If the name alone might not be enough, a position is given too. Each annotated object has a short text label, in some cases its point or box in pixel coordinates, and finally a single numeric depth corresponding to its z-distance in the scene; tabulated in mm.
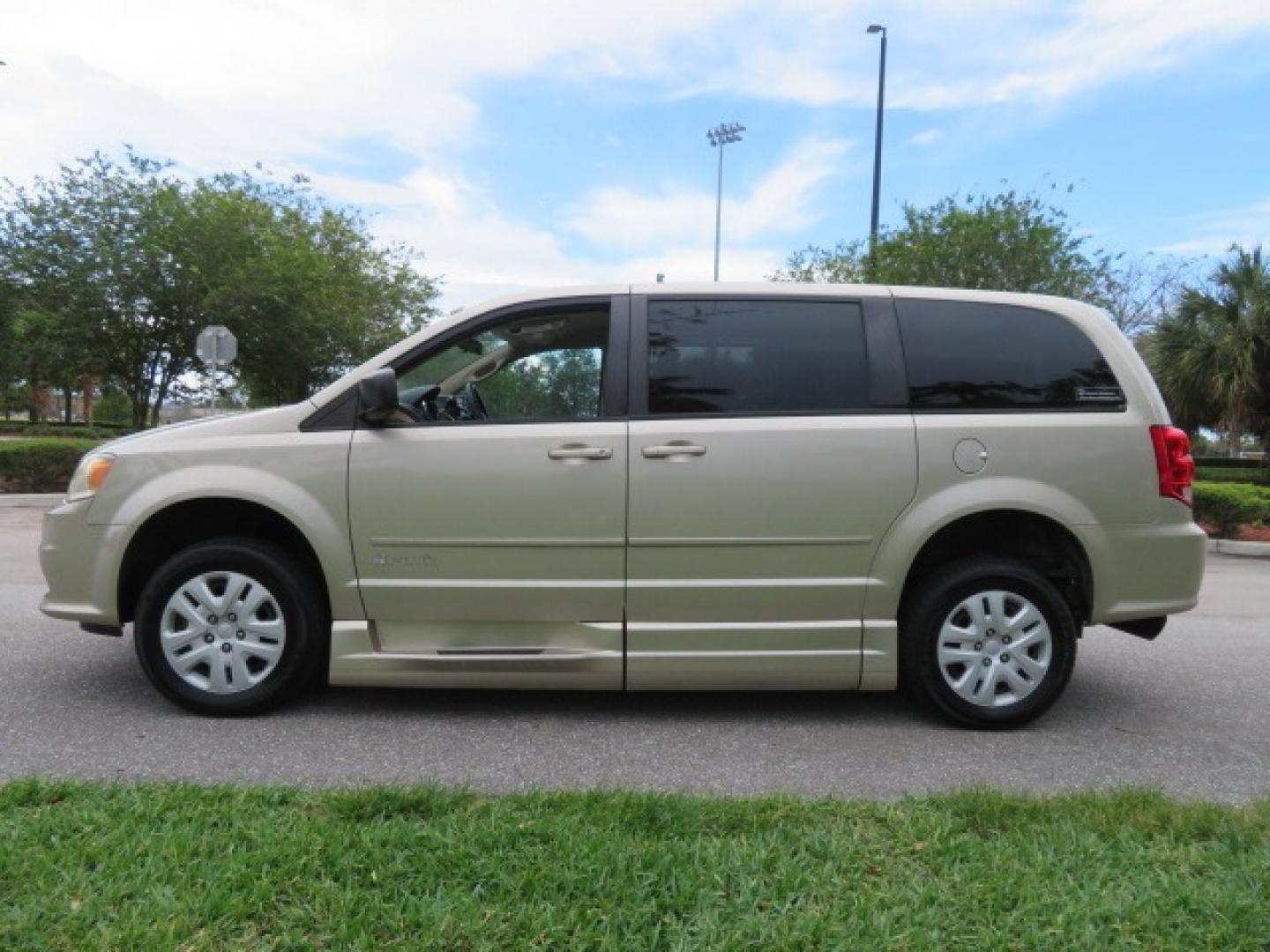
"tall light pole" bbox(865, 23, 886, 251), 20078
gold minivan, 3812
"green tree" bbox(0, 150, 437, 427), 20531
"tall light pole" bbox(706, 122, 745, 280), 41397
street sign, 16000
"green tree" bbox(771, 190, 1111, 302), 16906
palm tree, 17750
